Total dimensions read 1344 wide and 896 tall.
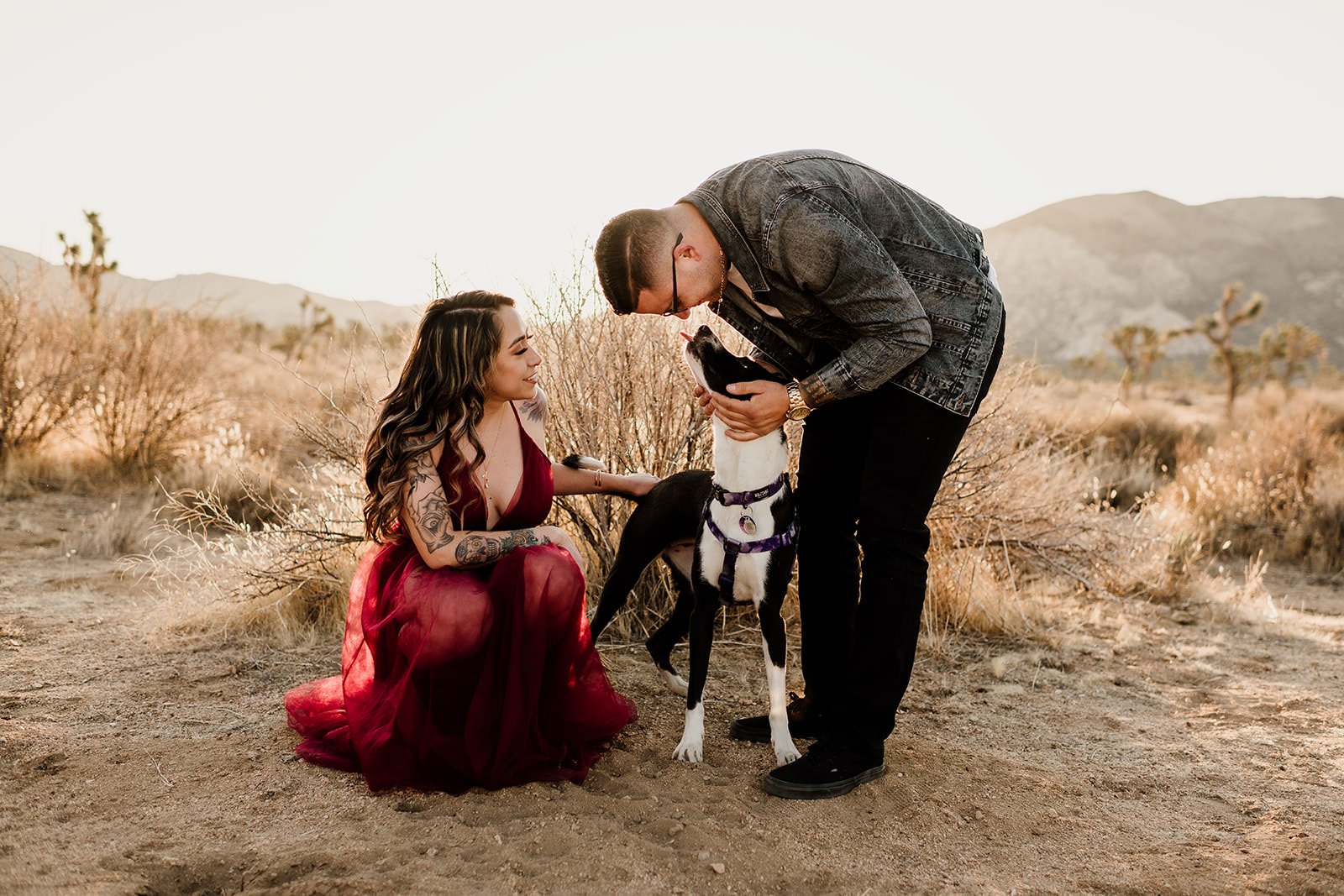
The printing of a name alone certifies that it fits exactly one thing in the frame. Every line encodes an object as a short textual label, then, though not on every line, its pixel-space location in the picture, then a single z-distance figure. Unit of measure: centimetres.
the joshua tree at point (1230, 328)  2194
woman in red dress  289
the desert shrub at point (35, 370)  838
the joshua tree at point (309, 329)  2681
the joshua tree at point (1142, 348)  2955
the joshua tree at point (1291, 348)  2586
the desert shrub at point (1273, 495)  789
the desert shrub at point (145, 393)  862
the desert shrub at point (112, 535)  634
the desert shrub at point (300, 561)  468
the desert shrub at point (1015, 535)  514
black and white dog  290
